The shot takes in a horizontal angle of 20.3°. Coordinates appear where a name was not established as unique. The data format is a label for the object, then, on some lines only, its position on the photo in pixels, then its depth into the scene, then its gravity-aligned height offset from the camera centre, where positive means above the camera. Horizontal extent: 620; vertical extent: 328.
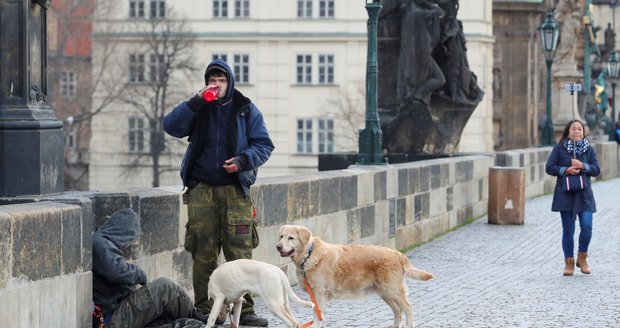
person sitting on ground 10.72 -1.09
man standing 11.79 -0.41
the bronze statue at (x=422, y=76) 25.27 +0.56
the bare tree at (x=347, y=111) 80.06 +0.13
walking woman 17.20 -0.76
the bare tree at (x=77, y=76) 80.06 +1.89
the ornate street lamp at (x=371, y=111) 19.86 +0.03
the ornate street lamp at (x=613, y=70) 55.47 +1.36
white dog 11.19 -1.10
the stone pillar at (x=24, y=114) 10.70 +0.01
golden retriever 12.22 -1.13
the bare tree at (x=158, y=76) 80.62 +1.84
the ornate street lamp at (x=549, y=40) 36.84 +1.55
